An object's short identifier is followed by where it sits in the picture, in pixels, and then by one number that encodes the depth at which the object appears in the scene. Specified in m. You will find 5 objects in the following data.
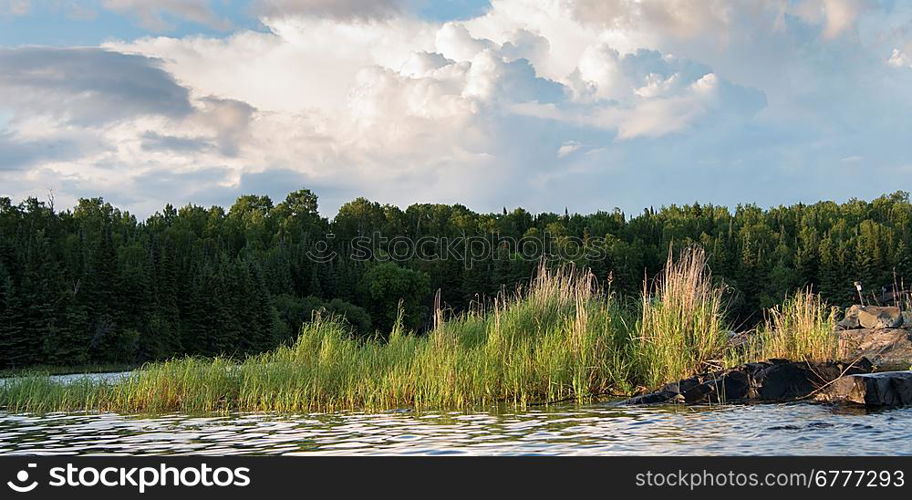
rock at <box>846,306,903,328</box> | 37.53
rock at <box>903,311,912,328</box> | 37.04
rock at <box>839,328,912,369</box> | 31.91
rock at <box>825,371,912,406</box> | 13.48
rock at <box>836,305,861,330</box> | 39.06
